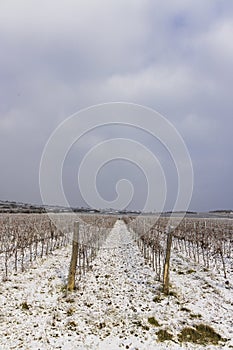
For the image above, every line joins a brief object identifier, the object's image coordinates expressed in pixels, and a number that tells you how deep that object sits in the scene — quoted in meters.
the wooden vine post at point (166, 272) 7.69
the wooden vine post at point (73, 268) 7.72
